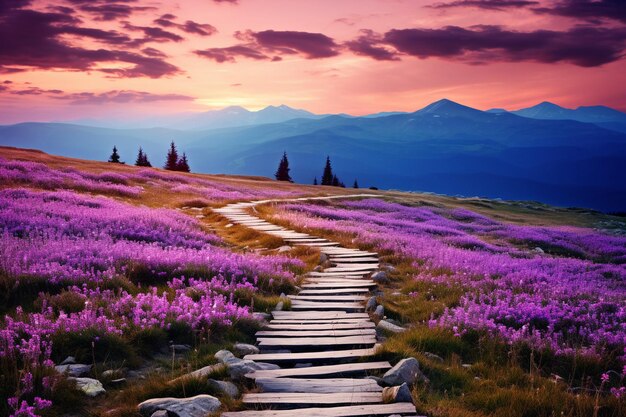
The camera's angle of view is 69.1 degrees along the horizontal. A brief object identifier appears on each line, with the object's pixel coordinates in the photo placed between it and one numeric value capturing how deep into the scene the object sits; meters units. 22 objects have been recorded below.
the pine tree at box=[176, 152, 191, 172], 109.58
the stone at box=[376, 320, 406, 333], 8.33
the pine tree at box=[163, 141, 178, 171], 106.09
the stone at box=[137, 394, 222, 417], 4.90
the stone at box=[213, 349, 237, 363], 6.47
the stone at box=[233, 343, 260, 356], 7.06
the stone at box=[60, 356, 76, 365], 6.18
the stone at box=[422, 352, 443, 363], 7.19
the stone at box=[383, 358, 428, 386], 5.93
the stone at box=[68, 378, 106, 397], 5.36
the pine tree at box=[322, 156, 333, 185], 120.26
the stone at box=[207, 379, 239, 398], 5.53
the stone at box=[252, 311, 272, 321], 8.42
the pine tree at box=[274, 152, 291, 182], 114.97
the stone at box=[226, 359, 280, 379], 6.02
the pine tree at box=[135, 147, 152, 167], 109.76
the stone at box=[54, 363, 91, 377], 5.70
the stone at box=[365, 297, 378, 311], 9.55
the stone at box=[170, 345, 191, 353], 7.15
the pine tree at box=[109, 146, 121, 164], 100.22
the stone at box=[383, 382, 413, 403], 5.25
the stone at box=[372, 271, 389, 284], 12.41
